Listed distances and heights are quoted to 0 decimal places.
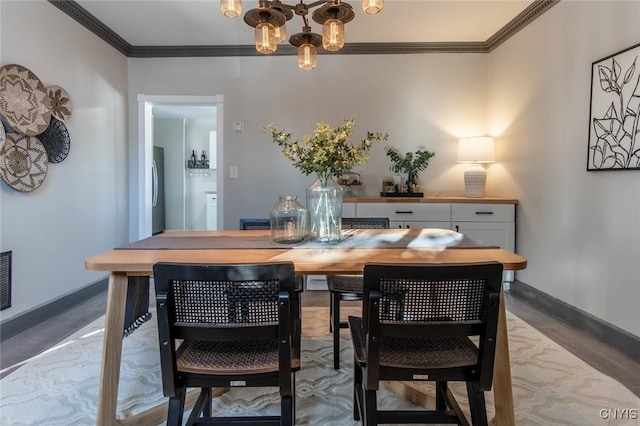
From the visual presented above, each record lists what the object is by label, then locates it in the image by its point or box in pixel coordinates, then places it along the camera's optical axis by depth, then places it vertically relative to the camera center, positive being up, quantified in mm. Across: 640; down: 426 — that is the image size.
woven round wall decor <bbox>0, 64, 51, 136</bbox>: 2264 +621
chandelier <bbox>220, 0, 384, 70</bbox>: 1641 +867
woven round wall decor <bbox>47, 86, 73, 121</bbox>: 2711 +717
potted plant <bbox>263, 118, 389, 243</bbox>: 1590 +131
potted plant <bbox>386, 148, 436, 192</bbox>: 3650 +324
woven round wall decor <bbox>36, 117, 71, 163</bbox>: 2666 +401
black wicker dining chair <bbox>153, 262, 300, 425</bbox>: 982 -385
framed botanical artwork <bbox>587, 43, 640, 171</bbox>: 2076 +525
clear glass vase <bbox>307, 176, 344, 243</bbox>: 1678 -79
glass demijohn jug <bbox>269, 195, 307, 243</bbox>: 1688 -132
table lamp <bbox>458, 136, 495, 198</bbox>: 3533 +366
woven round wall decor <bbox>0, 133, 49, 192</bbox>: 2295 +199
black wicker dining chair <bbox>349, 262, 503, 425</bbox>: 987 -382
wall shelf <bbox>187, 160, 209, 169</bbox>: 6844 +553
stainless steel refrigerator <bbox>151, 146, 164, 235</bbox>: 6324 -40
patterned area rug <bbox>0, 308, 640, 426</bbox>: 1561 -997
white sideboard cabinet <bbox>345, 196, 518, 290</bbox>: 3350 -196
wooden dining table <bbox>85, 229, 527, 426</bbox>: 1260 -255
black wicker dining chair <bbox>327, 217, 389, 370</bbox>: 1889 -545
